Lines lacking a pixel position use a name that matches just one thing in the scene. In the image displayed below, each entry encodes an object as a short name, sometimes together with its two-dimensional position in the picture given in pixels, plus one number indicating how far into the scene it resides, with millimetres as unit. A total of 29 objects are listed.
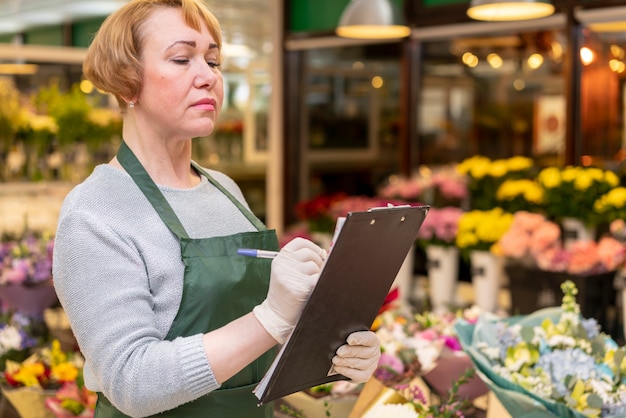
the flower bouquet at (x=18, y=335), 3070
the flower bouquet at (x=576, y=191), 4066
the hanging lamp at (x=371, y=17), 4328
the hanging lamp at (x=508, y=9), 3631
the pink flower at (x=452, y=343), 2562
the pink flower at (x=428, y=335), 2585
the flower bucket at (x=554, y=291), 3762
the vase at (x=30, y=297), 3496
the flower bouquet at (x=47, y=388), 2562
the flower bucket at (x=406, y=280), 4840
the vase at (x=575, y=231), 4129
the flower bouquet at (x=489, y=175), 4672
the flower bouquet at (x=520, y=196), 4320
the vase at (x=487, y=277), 4359
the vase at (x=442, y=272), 4617
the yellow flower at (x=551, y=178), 4160
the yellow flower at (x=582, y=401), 1832
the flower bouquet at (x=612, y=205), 3916
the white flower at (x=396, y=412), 2014
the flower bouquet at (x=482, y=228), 4281
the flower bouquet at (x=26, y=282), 3504
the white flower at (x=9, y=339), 3074
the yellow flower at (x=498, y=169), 4684
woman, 1412
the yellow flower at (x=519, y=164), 4711
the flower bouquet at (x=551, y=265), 3746
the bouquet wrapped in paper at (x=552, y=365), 1874
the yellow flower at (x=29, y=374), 2748
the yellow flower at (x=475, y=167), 4730
